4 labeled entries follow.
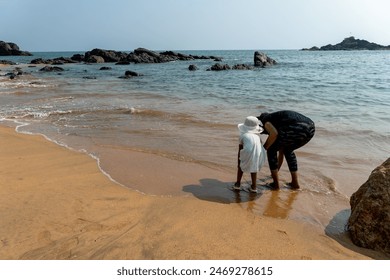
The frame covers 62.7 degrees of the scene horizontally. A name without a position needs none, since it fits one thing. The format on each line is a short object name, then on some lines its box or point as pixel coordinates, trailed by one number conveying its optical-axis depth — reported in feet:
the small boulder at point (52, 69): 117.08
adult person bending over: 15.65
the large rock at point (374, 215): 10.94
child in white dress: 15.37
